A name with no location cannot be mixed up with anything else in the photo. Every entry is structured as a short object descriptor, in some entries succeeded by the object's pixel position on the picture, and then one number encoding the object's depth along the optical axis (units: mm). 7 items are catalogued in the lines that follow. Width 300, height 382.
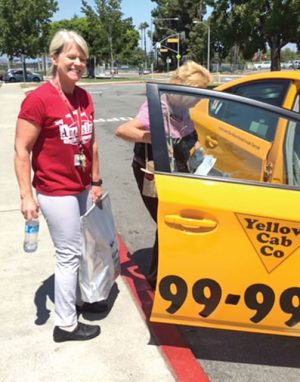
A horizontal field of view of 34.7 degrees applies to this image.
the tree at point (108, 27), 47781
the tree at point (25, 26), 39688
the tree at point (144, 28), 89500
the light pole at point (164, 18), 76950
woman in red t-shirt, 2492
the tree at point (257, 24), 17828
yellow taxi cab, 2283
